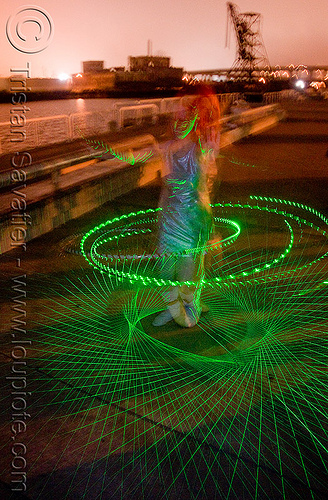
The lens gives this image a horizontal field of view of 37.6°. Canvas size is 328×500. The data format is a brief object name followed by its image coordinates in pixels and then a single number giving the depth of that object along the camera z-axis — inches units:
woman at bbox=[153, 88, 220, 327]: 171.6
